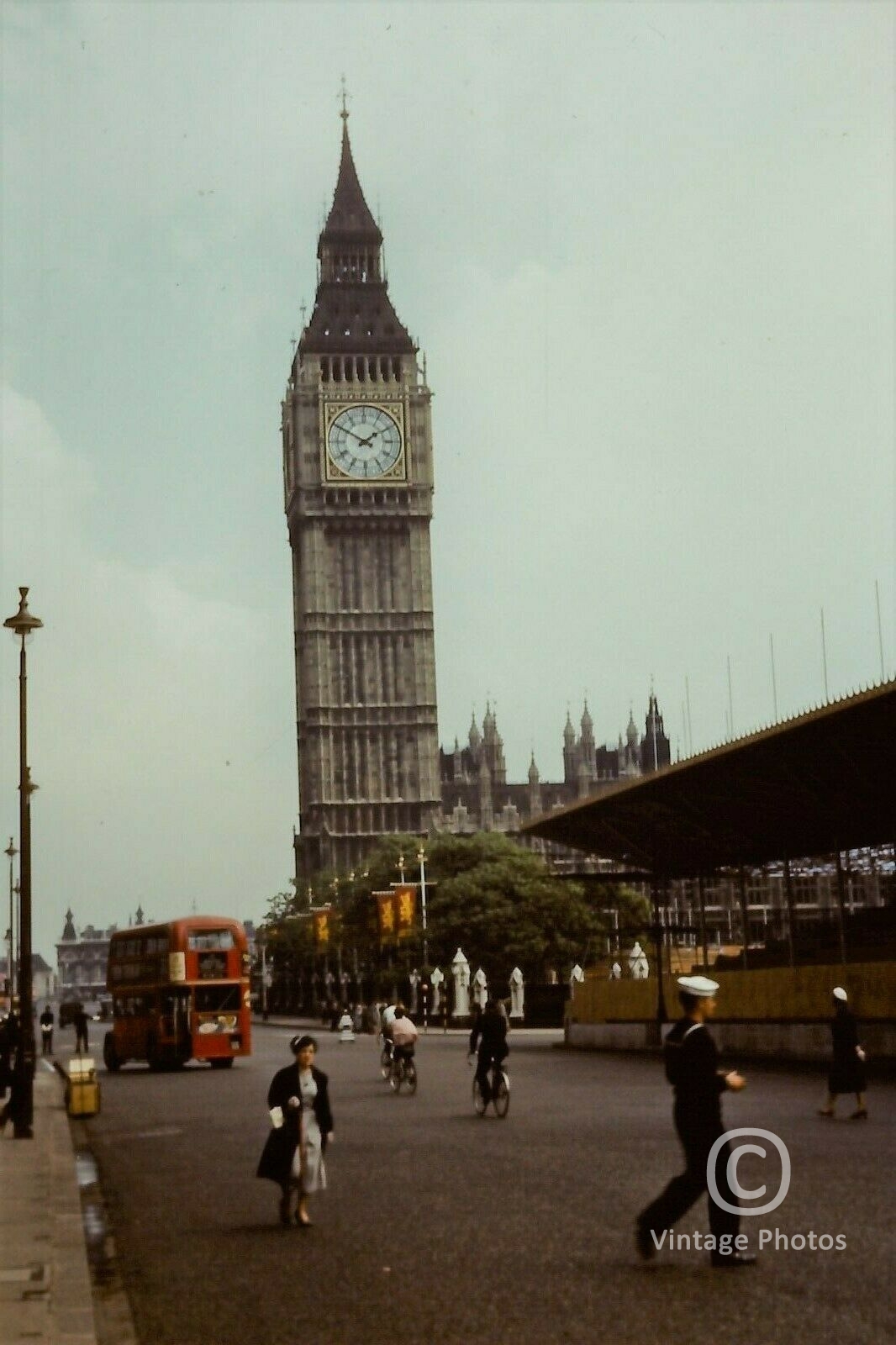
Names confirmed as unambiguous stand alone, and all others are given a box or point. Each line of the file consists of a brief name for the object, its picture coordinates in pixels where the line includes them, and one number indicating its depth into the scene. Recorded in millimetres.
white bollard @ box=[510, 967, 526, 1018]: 84875
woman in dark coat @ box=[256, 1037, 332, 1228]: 15273
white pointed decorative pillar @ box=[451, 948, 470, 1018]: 87000
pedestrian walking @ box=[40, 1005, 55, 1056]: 77875
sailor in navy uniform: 11516
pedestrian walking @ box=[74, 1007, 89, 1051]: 58500
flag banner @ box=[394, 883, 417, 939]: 86875
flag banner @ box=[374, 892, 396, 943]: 90750
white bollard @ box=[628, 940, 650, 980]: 80562
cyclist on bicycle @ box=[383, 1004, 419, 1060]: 34375
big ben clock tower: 148500
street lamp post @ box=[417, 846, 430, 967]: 92500
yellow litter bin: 31359
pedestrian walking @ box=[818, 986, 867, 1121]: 23953
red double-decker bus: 46031
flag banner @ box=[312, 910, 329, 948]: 105500
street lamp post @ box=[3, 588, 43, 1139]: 26719
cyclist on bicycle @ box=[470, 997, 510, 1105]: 27141
